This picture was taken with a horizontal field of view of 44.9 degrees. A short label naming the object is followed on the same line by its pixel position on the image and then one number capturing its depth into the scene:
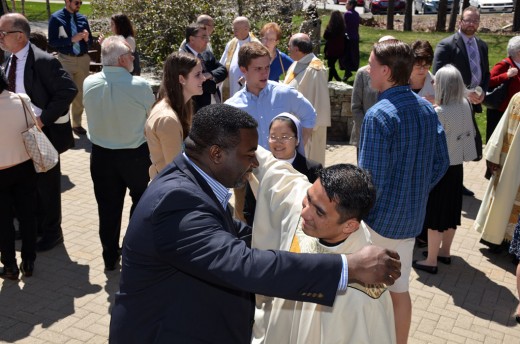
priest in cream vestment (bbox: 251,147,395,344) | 2.94
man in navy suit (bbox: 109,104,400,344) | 2.24
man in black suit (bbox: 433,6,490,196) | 8.35
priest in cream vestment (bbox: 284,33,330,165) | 7.20
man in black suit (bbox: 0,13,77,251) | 5.76
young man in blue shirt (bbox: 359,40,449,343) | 4.02
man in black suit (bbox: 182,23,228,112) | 7.61
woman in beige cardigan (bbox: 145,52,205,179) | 4.77
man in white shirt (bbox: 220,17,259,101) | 8.79
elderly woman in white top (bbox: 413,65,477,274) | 5.85
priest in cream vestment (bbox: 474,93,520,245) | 6.03
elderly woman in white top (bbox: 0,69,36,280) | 5.30
